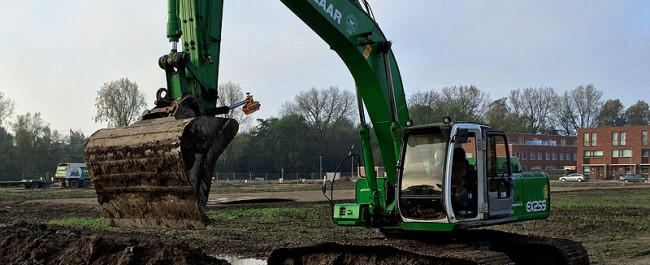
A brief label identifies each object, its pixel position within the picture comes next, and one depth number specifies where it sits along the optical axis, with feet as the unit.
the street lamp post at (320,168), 288.30
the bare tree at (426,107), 217.56
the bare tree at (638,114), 374.02
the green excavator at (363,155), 21.45
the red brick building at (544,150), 286.05
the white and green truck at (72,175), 184.85
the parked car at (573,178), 235.40
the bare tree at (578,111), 348.18
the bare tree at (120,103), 240.32
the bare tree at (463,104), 230.27
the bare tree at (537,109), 348.79
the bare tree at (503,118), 300.81
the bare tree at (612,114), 354.33
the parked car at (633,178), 229.25
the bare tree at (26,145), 258.78
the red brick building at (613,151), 266.57
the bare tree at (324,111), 298.35
